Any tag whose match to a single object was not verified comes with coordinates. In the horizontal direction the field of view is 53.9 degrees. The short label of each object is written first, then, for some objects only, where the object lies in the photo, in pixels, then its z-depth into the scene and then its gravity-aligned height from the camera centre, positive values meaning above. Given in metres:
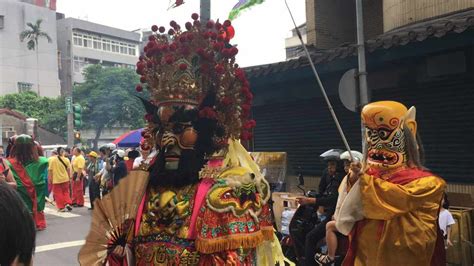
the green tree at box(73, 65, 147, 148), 35.12 +2.99
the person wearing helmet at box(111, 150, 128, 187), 8.66 -0.58
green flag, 4.97 +1.36
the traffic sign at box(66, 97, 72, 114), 17.95 +1.33
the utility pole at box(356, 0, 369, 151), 5.83 +0.85
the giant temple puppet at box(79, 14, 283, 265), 2.83 -0.25
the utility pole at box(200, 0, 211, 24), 5.17 +1.41
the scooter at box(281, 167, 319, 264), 5.79 -1.18
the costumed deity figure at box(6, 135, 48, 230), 7.43 -0.45
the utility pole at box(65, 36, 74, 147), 18.07 +0.66
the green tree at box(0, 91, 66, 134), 35.91 +2.53
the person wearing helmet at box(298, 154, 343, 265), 5.27 -0.81
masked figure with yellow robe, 3.03 -0.47
